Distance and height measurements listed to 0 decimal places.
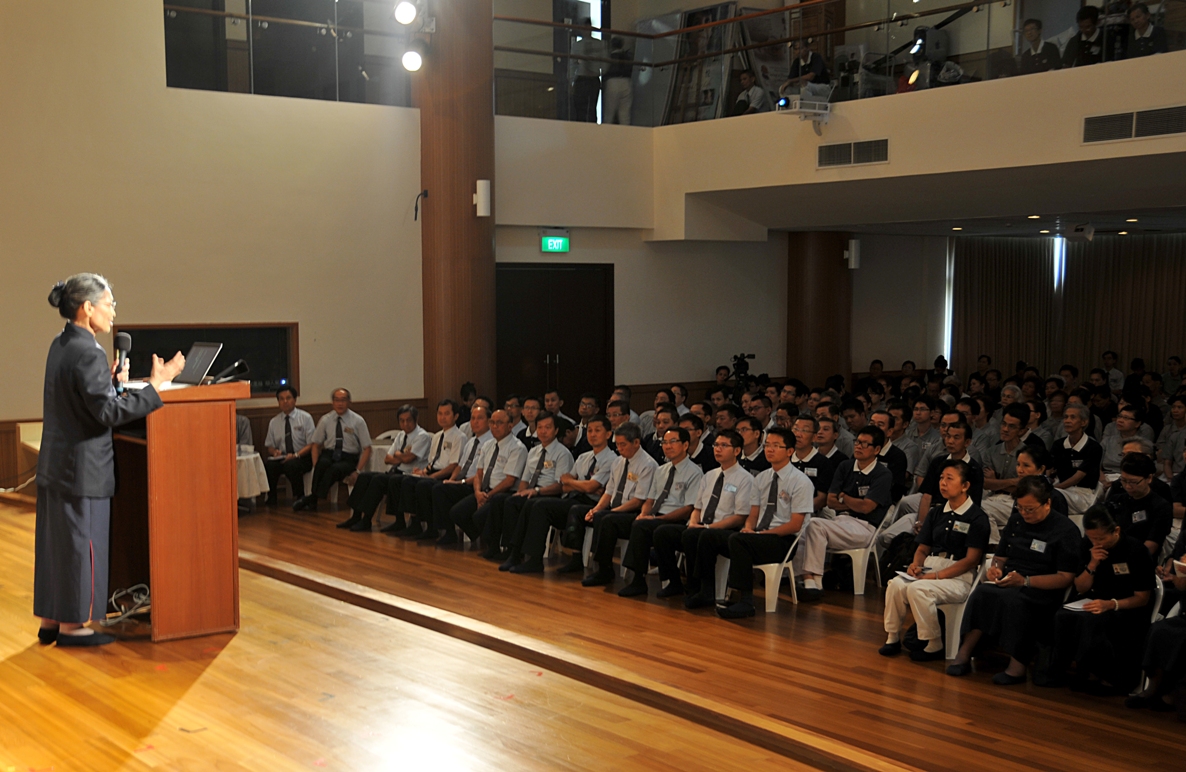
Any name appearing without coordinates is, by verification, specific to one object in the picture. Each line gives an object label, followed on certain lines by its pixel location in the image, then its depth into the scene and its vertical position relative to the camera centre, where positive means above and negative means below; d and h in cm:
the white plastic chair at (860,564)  627 -142
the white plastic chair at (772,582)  588 -143
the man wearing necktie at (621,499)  652 -113
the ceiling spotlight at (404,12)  933 +246
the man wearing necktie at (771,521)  584 -113
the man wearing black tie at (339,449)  924 -118
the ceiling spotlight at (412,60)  957 +212
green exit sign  1153 +67
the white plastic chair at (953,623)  500 -139
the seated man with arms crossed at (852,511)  615 -115
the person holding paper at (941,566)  498 -117
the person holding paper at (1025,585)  467 -116
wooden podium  458 -85
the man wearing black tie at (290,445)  932 -117
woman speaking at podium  443 -59
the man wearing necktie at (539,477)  719 -110
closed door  1166 -22
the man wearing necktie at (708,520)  602 -115
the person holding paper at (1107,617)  450 -124
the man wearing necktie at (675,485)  641 -101
